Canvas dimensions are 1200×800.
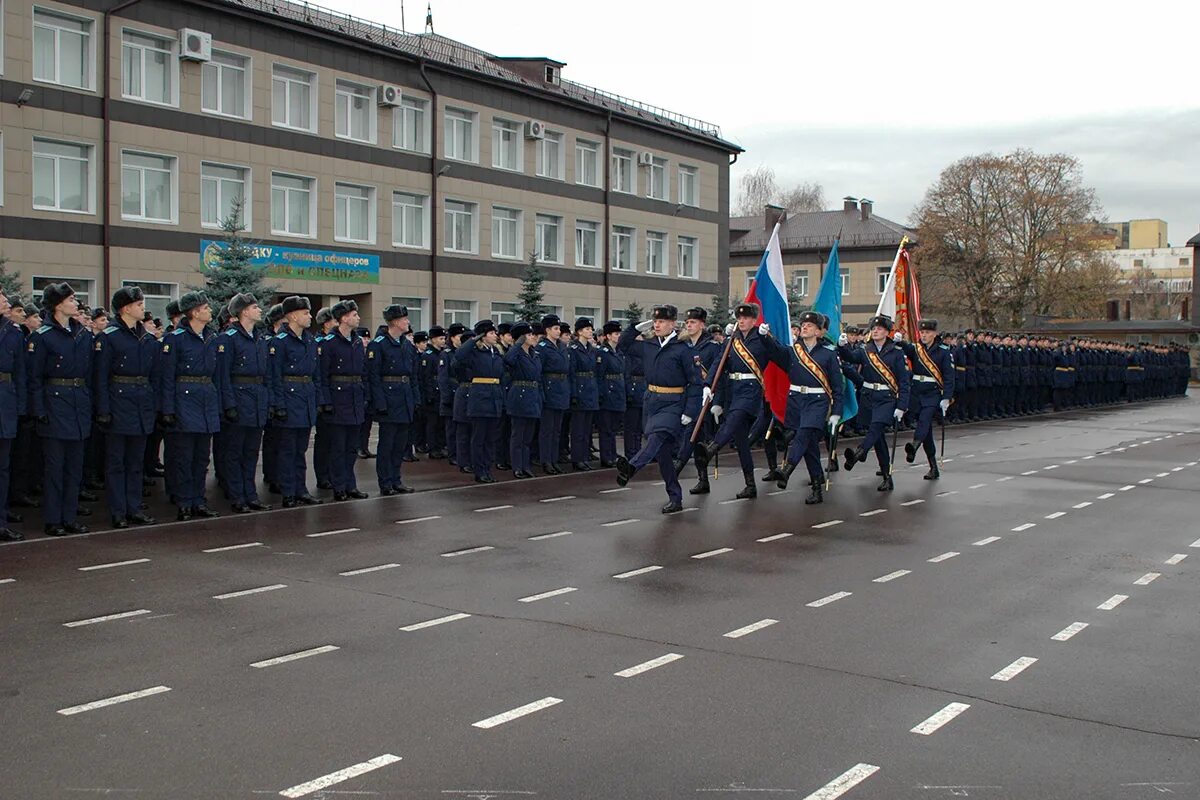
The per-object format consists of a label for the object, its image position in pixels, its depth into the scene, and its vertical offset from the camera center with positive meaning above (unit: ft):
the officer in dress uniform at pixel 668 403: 41.42 -1.90
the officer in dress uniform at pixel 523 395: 51.62 -2.07
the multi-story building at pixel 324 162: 88.63 +16.33
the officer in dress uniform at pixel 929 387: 52.70 -1.56
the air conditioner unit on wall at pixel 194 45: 93.91 +22.95
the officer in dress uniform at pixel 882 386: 48.87 -1.44
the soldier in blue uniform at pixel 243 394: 40.01 -1.72
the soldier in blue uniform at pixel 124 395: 36.50 -1.65
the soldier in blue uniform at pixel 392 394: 45.91 -1.88
